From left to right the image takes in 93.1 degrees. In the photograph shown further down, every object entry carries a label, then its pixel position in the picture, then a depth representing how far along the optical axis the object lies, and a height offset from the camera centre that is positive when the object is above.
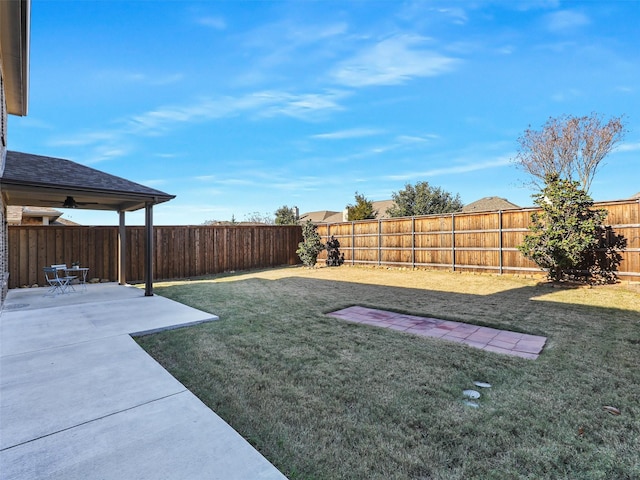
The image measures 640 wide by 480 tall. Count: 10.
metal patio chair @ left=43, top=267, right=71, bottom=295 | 7.48 -1.13
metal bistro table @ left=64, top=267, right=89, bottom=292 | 9.14 -0.91
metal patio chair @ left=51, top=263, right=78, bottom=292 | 8.15 -0.93
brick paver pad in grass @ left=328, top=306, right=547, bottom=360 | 3.57 -1.27
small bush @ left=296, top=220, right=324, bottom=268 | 13.76 -0.32
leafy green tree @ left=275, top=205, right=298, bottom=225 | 25.02 +2.25
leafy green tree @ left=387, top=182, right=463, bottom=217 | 22.09 +2.93
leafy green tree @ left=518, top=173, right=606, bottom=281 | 7.37 +0.26
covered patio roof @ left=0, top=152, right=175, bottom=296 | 5.73 +1.16
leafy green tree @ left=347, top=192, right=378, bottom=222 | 24.70 +2.54
